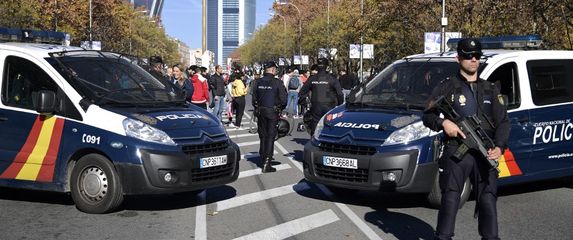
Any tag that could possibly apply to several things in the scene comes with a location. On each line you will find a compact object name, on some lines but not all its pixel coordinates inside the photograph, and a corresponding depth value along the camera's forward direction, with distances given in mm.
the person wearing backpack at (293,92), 20031
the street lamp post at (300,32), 63731
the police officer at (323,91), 10664
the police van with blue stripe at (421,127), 6840
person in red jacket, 15281
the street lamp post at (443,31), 27484
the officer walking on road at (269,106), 10195
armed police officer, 4645
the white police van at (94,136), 6656
